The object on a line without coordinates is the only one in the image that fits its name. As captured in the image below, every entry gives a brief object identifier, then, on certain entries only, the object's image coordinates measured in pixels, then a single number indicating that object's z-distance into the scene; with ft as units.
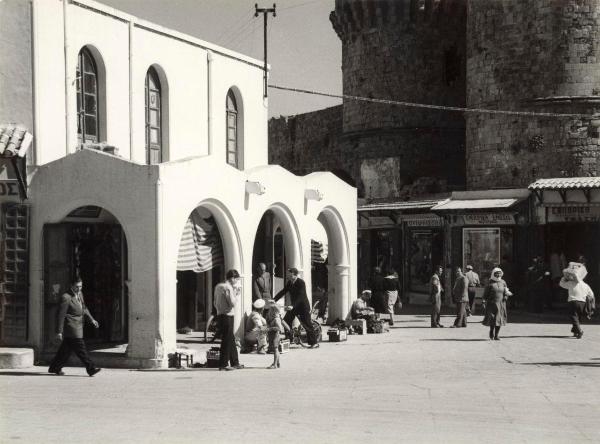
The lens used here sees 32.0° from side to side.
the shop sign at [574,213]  97.19
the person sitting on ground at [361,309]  77.05
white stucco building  54.65
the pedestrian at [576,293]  70.59
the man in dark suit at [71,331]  50.62
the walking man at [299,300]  64.09
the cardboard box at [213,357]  54.85
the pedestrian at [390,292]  80.69
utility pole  92.38
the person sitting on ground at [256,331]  61.67
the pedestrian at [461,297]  81.56
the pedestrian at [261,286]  66.85
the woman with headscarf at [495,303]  69.41
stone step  53.78
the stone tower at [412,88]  135.23
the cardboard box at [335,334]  69.77
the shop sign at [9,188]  56.24
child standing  54.21
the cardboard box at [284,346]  62.82
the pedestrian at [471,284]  87.56
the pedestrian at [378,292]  80.02
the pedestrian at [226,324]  53.36
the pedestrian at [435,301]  82.58
